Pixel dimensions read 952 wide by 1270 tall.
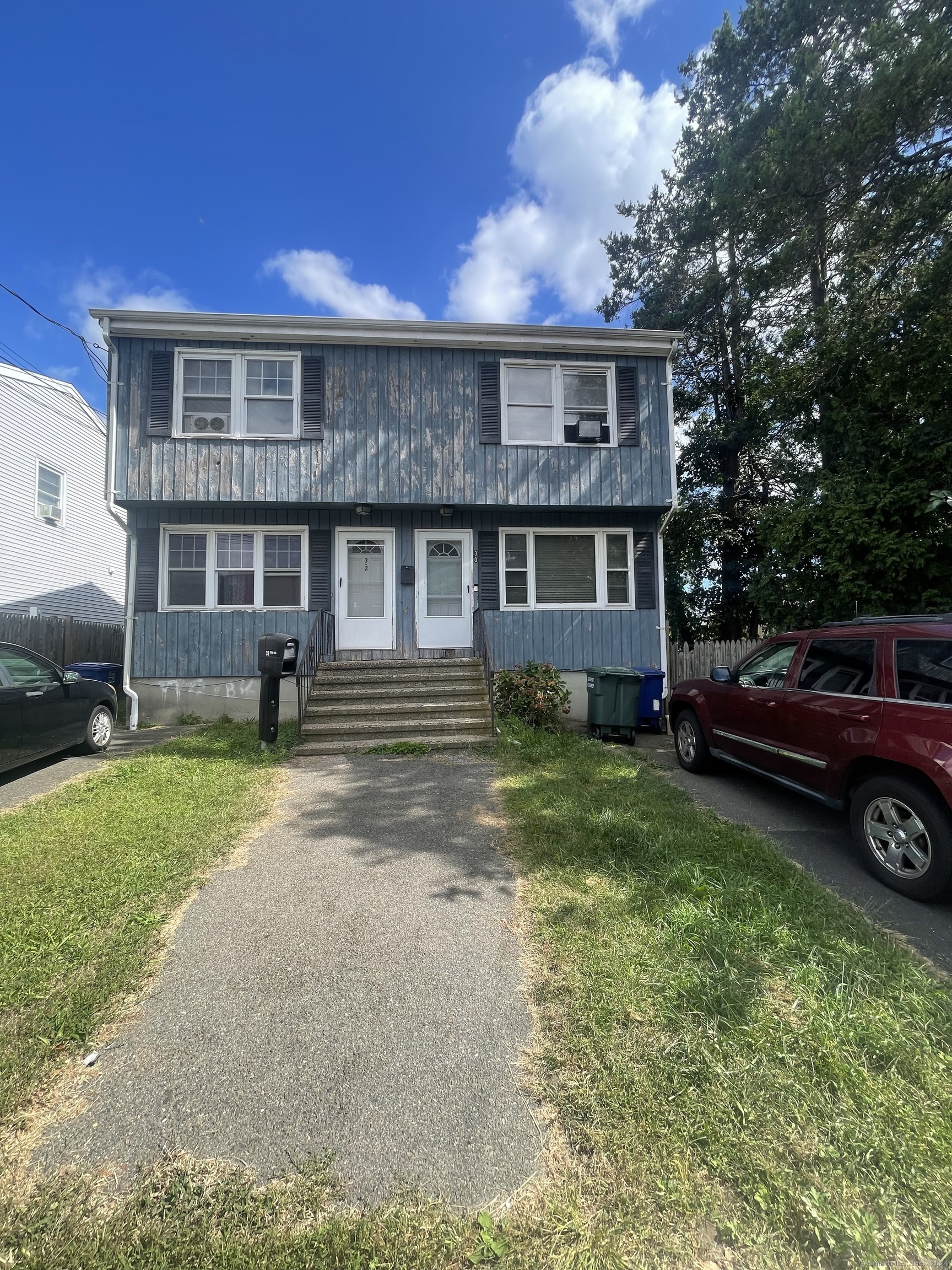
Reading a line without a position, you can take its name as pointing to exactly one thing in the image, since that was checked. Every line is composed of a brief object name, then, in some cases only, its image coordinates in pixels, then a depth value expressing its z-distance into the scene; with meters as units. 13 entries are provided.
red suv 3.45
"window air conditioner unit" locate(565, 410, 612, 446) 9.91
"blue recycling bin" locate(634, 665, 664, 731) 8.97
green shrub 8.20
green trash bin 8.34
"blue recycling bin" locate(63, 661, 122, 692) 10.18
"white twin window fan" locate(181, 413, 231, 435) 9.44
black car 5.56
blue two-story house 9.30
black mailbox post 7.14
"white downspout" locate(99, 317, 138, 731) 9.00
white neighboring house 13.82
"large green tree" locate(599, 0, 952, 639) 8.52
